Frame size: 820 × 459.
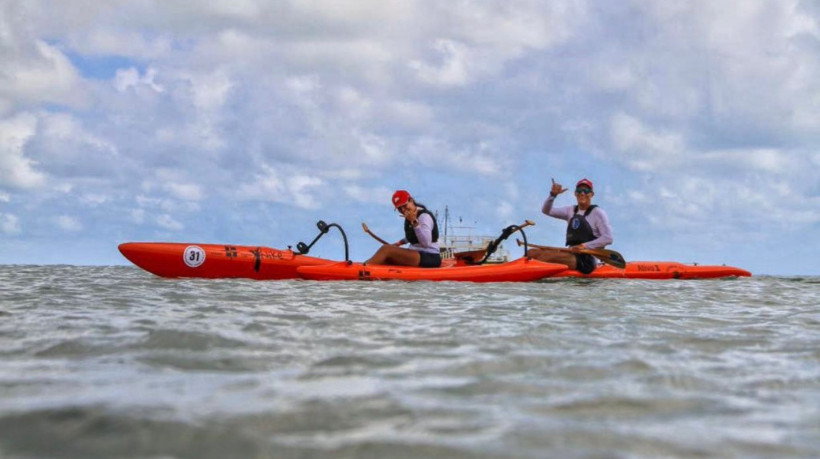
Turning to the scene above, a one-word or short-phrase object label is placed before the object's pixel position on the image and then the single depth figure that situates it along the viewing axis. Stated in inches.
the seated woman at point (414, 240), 438.0
